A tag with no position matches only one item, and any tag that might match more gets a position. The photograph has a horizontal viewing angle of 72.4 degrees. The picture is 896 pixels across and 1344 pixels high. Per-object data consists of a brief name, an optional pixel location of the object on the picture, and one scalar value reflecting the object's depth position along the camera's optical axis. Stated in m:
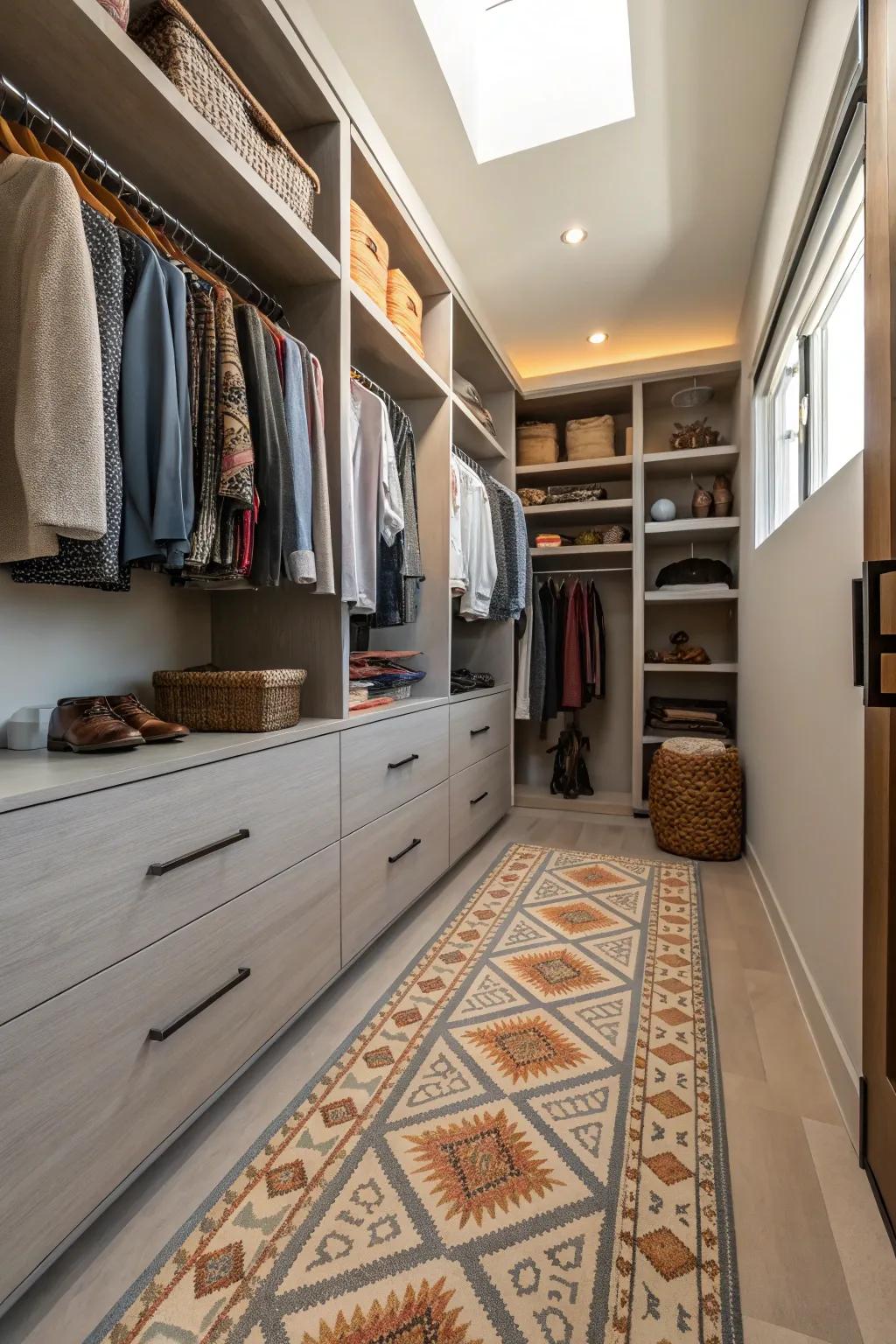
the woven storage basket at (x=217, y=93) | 1.16
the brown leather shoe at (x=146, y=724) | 1.15
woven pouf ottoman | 2.66
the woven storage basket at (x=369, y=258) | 1.76
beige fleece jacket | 0.86
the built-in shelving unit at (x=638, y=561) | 3.30
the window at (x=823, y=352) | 1.45
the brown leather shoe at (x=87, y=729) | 1.05
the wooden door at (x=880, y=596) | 0.95
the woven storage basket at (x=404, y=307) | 2.04
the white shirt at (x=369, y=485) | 1.76
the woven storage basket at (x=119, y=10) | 1.03
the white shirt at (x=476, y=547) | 2.62
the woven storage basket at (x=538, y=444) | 3.53
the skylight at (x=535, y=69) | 1.89
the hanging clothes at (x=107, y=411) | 0.99
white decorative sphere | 3.31
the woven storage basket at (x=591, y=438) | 3.46
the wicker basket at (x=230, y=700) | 1.34
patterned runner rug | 0.82
